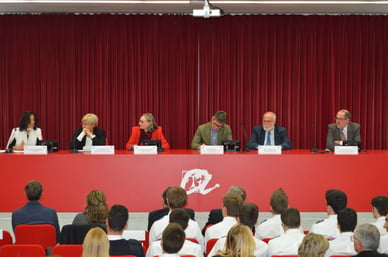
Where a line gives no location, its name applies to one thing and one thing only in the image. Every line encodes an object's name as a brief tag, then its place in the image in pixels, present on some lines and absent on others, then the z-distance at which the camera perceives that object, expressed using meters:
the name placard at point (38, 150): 7.07
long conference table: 6.99
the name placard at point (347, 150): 7.02
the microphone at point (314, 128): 9.20
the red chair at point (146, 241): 4.74
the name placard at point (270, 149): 7.04
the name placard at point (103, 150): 7.04
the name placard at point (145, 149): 7.05
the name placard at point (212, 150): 7.04
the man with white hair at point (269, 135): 7.85
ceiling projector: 7.41
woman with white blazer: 8.09
